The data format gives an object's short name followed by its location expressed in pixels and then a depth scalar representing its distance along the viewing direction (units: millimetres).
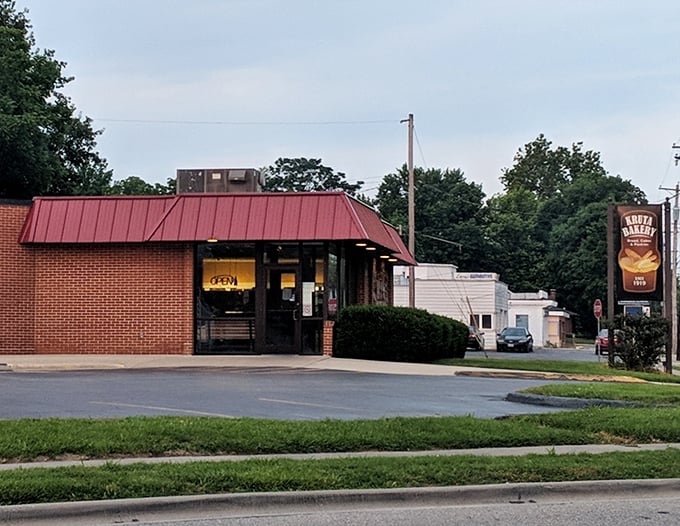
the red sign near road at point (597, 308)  56991
